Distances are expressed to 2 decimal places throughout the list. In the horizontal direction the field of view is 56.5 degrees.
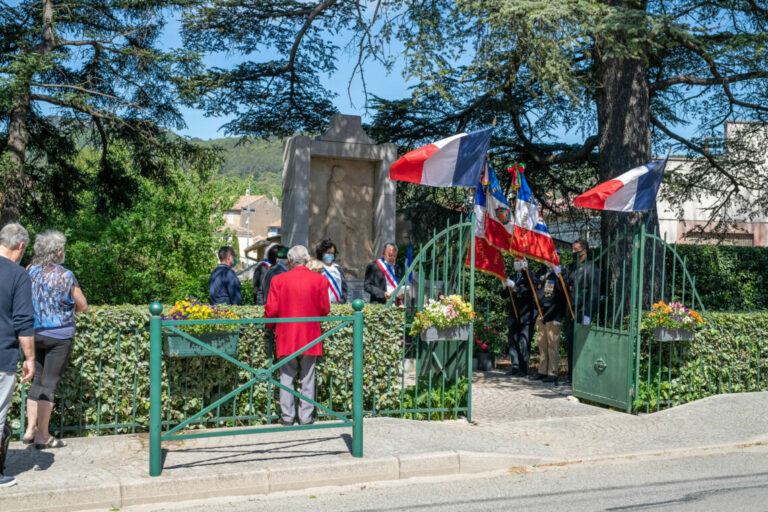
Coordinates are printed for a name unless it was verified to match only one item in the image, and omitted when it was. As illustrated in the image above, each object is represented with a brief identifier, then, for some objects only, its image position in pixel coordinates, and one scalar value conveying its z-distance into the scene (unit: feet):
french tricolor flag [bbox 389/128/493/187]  26.91
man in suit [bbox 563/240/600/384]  30.86
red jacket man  22.94
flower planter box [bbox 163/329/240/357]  20.76
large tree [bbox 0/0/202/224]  39.52
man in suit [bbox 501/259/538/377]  36.24
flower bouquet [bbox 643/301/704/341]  27.71
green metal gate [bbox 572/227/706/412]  28.07
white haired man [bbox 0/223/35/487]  16.78
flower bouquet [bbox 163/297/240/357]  20.79
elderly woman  19.66
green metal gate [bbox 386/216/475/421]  25.68
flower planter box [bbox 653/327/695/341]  27.81
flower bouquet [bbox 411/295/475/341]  24.77
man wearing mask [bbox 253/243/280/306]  31.90
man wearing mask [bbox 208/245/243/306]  29.55
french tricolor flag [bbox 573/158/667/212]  29.14
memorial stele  48.01
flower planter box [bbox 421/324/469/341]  24.76
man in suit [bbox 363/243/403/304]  31.96
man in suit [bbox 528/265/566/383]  35.06
